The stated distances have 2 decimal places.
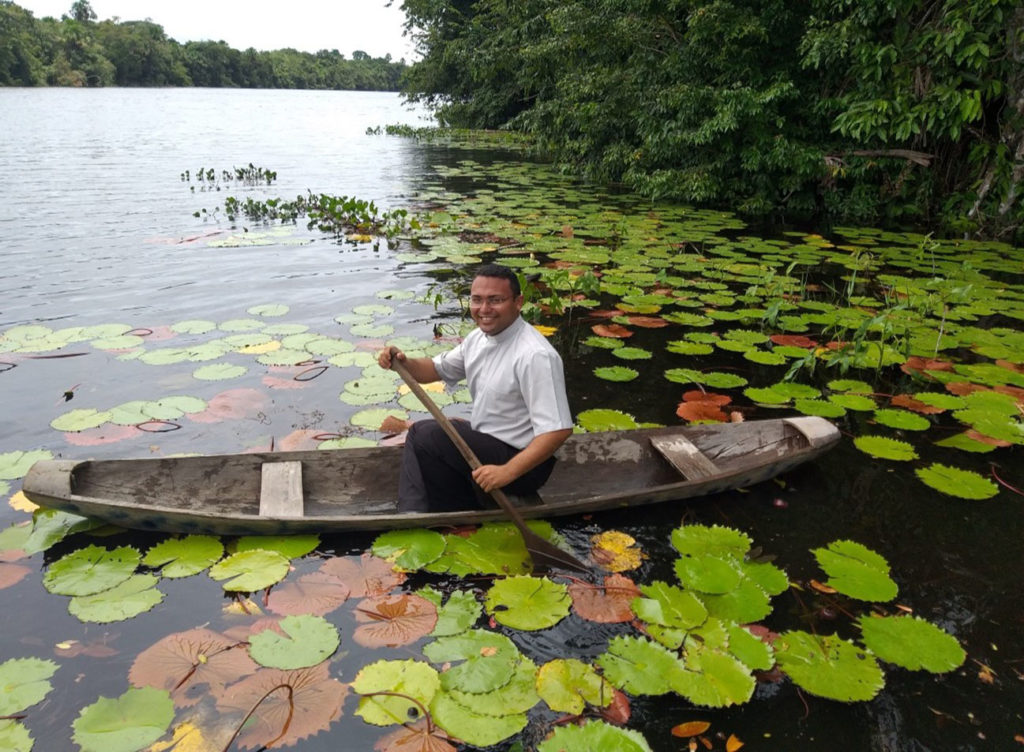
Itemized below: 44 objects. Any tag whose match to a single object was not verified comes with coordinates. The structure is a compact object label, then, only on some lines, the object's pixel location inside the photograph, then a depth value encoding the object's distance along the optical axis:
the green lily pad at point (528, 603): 2.32
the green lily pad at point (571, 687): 1.99
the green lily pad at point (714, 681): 1.99
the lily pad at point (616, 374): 4.44
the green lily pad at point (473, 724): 1.86
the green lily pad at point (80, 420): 3.61
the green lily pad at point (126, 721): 1.83
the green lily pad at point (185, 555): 2.54
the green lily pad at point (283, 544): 2.63
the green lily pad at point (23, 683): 1.96
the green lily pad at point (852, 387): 4.35
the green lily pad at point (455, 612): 2.29
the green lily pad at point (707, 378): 4.39
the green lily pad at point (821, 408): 3.95
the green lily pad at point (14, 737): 1.82
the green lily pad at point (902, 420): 3.85
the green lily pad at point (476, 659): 2.04
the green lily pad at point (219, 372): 4.27
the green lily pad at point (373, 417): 3.74
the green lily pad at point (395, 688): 1.95
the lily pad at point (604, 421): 3.75
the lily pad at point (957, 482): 3.22
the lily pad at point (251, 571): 2.46
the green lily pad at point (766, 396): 4.14
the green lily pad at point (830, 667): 2.07
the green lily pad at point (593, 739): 1.80
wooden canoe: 2.50
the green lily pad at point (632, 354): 4.80
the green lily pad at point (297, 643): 2.12
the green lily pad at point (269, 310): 5.57
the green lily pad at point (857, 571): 2.52
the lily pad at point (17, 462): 3.12
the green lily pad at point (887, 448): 3.53
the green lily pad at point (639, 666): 2.05
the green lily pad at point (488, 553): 2.59
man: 2.46
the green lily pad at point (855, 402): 4.09
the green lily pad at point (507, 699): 1.95
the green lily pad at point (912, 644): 2.21
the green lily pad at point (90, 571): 2.43
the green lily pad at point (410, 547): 2.60
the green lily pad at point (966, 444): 3.63
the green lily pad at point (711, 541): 2.73
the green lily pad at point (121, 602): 2.31
